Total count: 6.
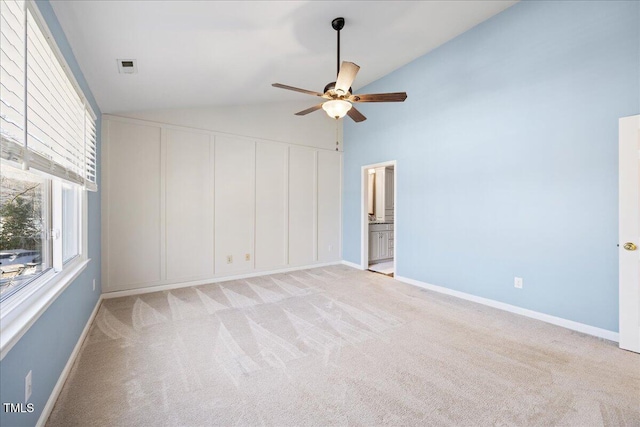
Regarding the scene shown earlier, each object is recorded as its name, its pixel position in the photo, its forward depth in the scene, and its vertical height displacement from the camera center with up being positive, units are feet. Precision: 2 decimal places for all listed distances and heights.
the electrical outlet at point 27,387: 4.36 -2.74
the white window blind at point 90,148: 8.44 +2.11
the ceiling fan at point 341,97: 8.26 +3.57
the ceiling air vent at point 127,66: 7.88 +4.26
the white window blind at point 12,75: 3.68 +1.91
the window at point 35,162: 4.00 +0.90
